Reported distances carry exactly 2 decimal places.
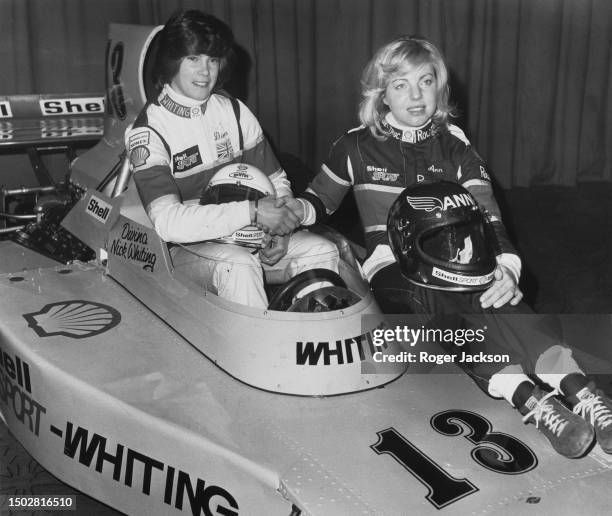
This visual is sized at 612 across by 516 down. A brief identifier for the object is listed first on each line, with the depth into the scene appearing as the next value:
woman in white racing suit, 2.45
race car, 1.93
